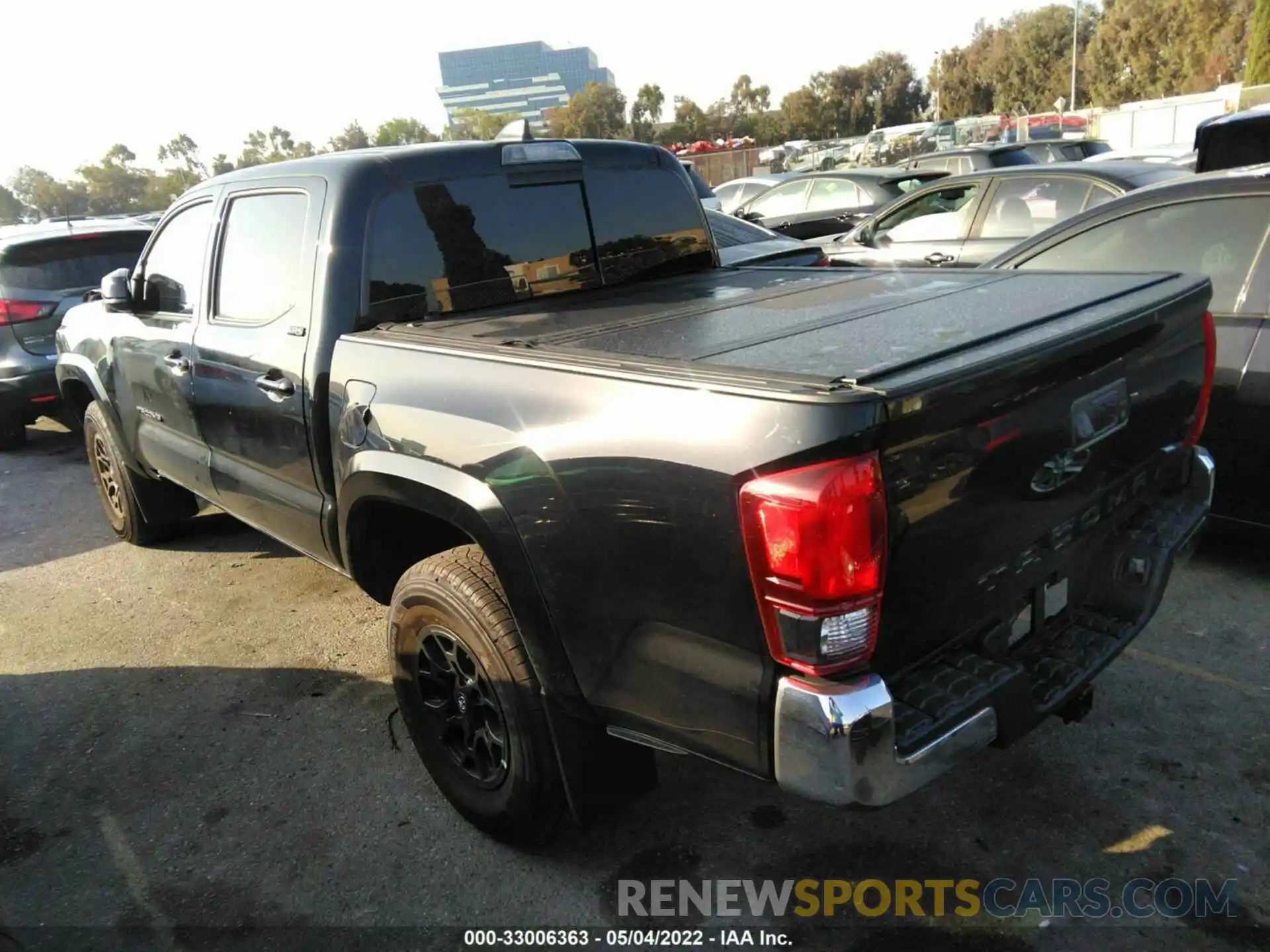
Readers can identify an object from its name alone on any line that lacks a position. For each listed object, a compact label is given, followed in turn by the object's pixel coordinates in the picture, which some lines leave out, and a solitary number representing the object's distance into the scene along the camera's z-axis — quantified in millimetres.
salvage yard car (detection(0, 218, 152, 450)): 7457
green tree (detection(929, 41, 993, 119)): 63625
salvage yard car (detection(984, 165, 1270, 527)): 3760
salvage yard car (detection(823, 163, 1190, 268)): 6844
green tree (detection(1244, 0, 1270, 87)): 31578
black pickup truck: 1830
